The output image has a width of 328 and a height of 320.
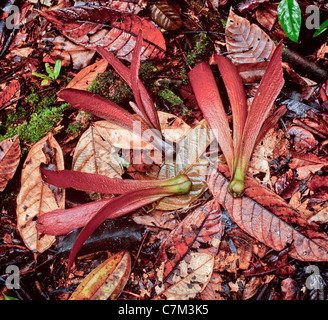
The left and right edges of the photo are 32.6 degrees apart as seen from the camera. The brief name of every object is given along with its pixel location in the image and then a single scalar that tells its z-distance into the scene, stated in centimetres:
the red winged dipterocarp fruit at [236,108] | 55
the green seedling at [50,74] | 63
